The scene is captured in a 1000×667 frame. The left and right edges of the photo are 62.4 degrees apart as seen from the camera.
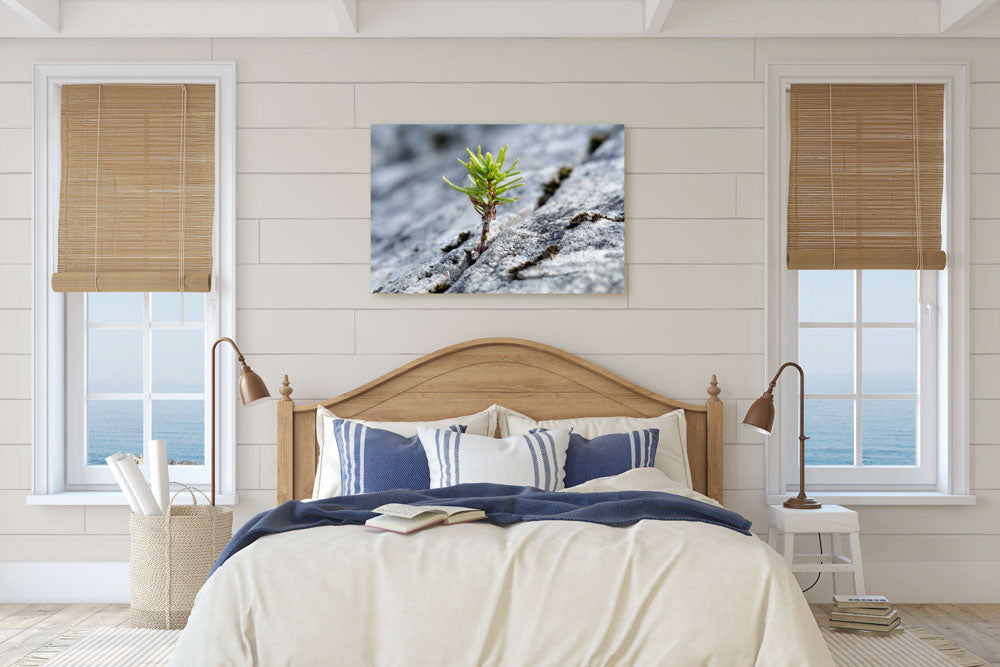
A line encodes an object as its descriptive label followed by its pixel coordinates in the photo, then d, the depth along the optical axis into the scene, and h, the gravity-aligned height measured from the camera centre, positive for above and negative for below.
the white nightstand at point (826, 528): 3.34 -0.77
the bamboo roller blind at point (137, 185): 3.70 +0.69
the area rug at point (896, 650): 2.94 -1.15
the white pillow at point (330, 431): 3.41 -0.40
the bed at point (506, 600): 2.11 -0.69
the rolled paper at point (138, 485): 3.22 -0.58
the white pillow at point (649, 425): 3.44 -0.38
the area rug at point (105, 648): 2.92 -1.14
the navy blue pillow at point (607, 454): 3.20 -0.46
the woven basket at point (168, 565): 3.23 -0.89
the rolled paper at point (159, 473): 3.29 -0.54
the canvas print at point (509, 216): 3.71 +0.55
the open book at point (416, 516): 2.38 -0.53
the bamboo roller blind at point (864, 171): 3.71 +0.75
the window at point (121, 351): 3.71 -0.06
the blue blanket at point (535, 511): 2.50 -0.54
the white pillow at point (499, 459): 3.07 -0.46
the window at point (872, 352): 3.71 -0.07
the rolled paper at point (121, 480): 3.23 -0.56
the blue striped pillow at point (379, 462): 3.19 -0.49
